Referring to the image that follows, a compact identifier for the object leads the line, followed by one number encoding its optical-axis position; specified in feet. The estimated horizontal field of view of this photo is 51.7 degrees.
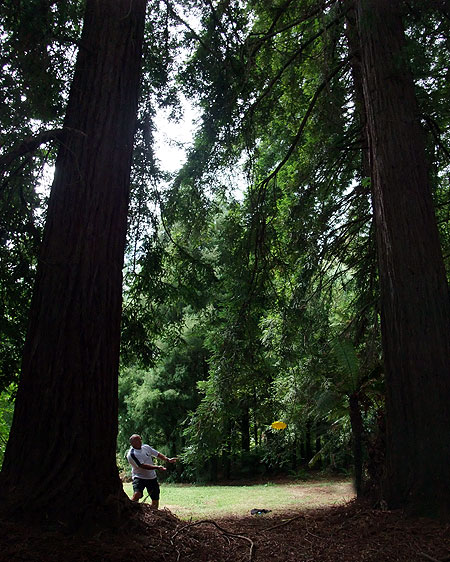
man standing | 24.89
